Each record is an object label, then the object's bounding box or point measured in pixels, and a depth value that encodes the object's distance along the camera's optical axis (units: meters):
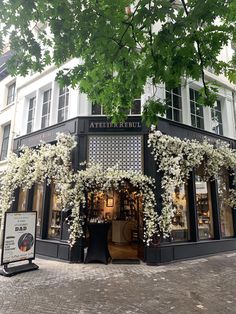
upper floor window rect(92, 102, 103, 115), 9.98
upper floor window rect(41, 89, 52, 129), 11.57
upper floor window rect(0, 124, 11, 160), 13.96
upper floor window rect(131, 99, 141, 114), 9.89
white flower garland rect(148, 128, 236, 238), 8.78
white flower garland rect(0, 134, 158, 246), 8.66
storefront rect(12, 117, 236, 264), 9.16
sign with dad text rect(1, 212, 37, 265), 7.54
